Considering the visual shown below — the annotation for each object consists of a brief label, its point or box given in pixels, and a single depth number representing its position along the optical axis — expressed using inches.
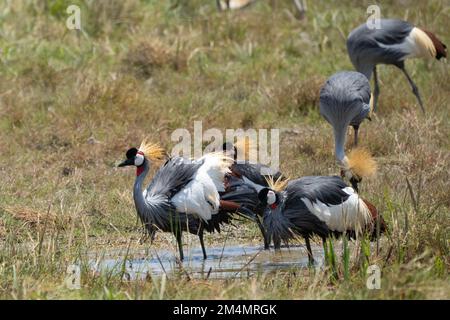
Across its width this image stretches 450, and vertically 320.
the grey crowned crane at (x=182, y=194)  512.7
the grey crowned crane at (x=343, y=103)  617.6
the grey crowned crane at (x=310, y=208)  486.0
